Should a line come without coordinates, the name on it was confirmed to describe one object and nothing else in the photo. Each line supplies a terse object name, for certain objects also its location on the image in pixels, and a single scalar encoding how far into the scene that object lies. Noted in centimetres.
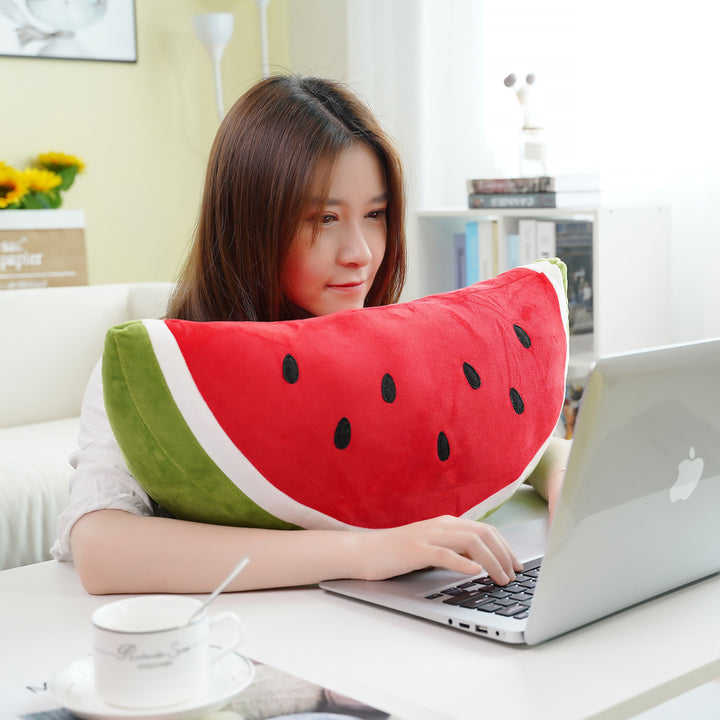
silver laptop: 114
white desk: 111
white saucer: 104
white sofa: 298
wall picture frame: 474
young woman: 150
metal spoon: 105
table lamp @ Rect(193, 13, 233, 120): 494
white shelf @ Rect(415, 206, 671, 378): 372
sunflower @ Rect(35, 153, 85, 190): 477
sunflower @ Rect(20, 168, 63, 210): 453
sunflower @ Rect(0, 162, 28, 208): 437
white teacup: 104
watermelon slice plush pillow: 132
